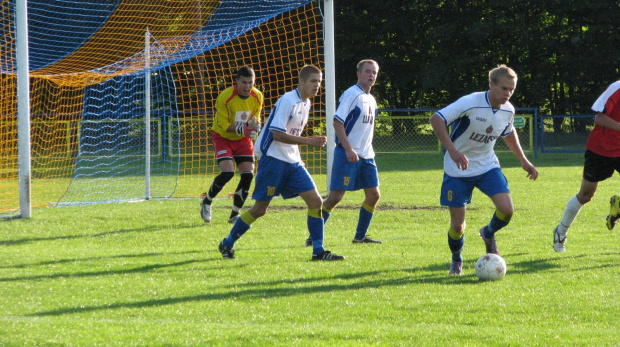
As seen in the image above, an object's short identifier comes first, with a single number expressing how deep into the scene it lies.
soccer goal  28.33
